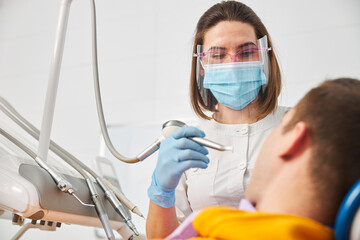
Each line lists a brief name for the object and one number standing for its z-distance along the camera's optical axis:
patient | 0.56
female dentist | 1.20
